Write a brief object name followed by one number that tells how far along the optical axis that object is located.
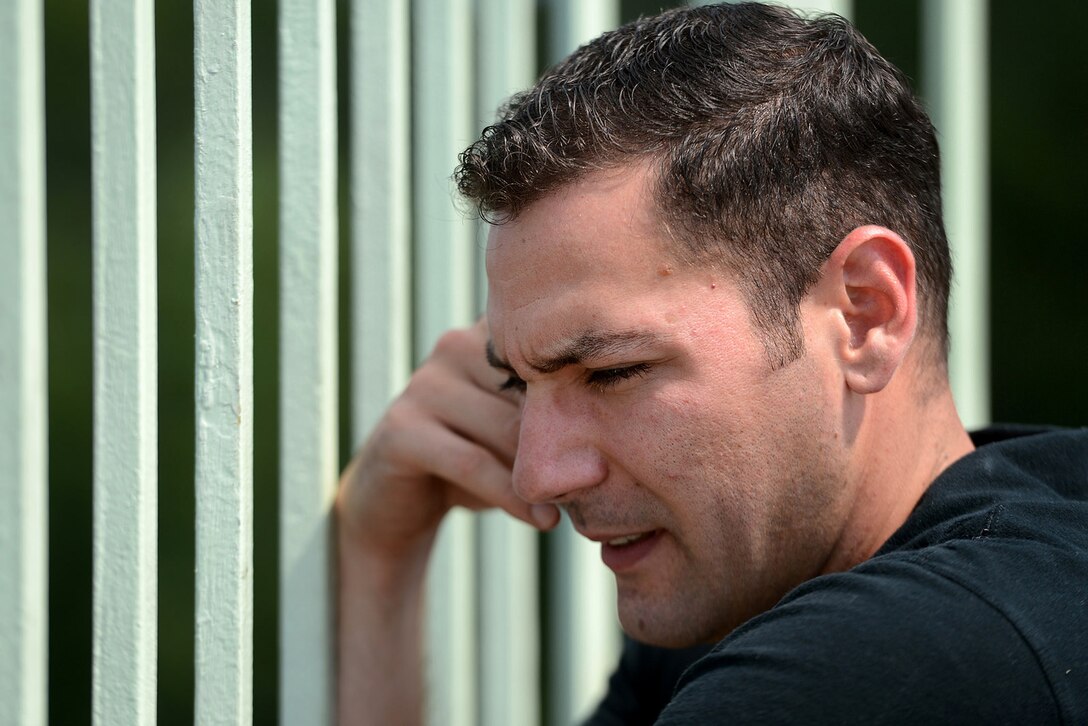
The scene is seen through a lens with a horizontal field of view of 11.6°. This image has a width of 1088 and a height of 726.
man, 2.06
